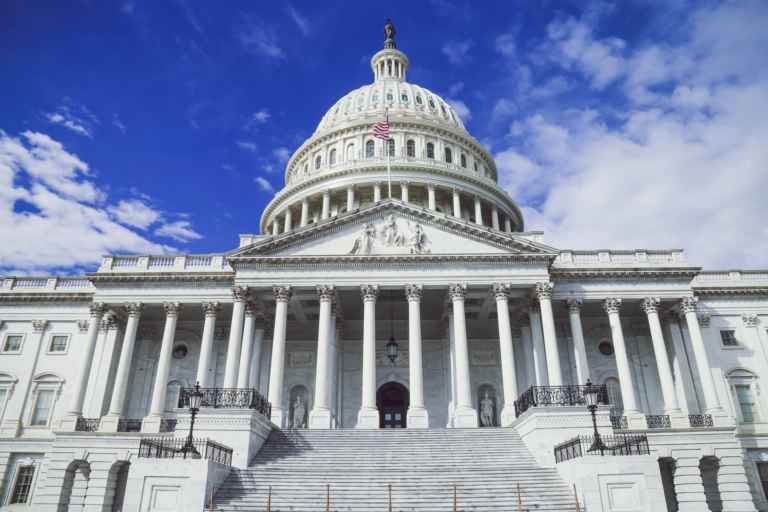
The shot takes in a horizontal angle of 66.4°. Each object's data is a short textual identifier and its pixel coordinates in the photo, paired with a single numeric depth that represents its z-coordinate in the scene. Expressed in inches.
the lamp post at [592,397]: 880.0
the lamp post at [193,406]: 857.7
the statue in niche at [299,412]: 1603.2
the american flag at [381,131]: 1846.7
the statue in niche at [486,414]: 1603.1
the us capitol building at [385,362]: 1079.0
